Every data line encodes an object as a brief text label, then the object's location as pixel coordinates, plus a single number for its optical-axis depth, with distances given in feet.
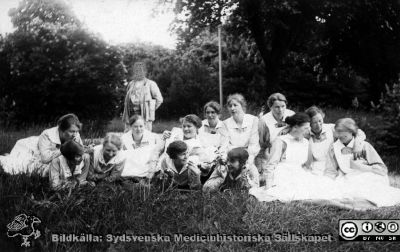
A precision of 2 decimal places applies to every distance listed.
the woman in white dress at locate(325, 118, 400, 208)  14.01
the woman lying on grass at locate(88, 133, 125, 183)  15.03
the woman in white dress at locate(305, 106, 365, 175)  16.38
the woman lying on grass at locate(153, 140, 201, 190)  14.48
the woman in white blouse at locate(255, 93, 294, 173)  18.22
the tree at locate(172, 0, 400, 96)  39.14
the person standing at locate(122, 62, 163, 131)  28.96
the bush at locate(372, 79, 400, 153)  22.34
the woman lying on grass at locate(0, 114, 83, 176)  15.47
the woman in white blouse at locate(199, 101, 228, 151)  17.74
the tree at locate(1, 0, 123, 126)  29.71
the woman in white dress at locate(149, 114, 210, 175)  16.06
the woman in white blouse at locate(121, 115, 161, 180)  15.75
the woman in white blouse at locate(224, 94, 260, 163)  17.93
